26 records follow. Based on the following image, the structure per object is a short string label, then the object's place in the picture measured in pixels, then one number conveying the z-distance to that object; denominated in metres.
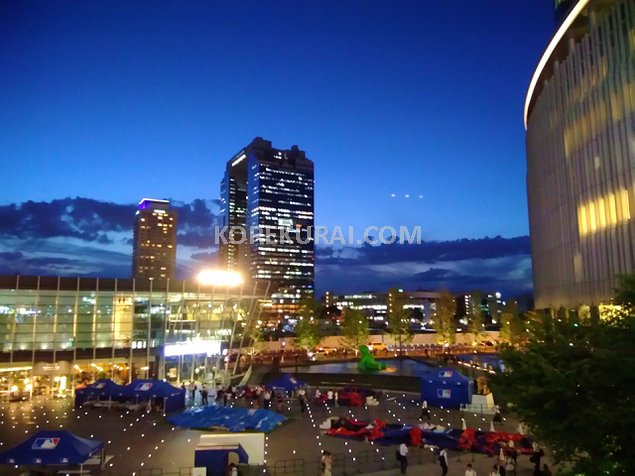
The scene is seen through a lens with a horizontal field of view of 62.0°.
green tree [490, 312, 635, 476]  10.16
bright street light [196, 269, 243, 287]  45.91
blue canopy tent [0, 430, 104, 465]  16.11
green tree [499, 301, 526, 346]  66.00
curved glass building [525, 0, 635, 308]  37.81
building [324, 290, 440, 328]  167.62
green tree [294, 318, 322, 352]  62.09
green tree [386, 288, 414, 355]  68.94
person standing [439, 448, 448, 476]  17.31
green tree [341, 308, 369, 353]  65.00
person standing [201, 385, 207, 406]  32.00
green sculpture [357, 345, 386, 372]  48.78
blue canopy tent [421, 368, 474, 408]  30.23
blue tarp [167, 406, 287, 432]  24.16
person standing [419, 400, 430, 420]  27.29
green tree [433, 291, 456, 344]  71.57
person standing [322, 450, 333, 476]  16.91
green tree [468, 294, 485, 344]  75.94
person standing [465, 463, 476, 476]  15.75
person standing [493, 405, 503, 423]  25.53
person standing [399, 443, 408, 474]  17.90
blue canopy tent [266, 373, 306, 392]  32.94
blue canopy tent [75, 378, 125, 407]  31.22
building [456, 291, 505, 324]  101.38
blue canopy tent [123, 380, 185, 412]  30.08
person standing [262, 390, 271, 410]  31.33
